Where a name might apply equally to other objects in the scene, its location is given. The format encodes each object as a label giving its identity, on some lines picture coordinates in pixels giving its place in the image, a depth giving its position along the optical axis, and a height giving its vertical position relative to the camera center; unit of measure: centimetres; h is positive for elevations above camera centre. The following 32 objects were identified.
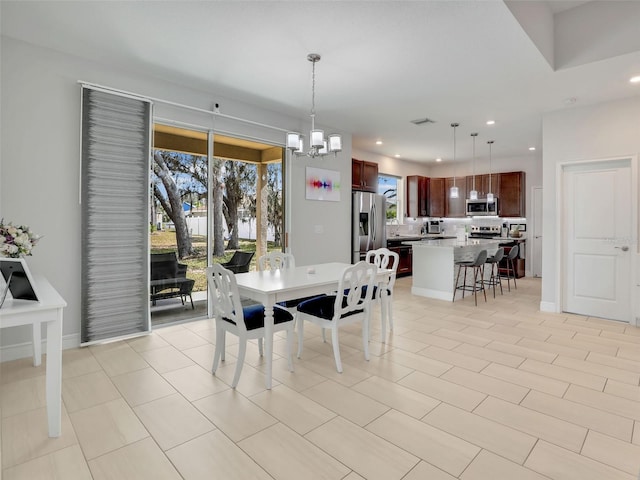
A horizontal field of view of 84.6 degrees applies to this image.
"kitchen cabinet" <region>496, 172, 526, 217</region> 780 +103
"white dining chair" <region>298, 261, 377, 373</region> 284 -58
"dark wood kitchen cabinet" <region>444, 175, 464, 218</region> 860 +99
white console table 185 -48
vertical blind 338 +25
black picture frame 195 -23
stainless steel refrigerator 648 +31
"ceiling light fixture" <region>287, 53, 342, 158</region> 321 +91
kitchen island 550 -38
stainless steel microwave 793 +75
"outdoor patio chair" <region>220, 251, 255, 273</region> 466 -30
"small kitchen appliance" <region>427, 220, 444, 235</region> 930 +37
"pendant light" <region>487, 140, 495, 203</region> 707 +85
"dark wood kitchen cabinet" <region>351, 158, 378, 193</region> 669 +126
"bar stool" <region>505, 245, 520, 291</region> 636 -25
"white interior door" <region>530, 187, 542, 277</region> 785 +10
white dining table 255 -36
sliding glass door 400 +35
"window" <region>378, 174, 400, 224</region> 846 +117
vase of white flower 210 -1
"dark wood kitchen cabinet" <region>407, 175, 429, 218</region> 869 +111
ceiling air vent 520 +179
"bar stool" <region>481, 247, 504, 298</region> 578 -50
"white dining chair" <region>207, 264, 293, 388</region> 253 -60
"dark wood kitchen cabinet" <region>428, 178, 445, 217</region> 898 +105
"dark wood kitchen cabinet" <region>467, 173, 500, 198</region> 810 +130
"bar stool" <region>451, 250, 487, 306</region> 525 -39
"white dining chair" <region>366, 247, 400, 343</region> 356 -53
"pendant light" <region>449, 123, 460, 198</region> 552 +180
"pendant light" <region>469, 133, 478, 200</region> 623 +178
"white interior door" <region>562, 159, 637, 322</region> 430 +2
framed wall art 538 +88
